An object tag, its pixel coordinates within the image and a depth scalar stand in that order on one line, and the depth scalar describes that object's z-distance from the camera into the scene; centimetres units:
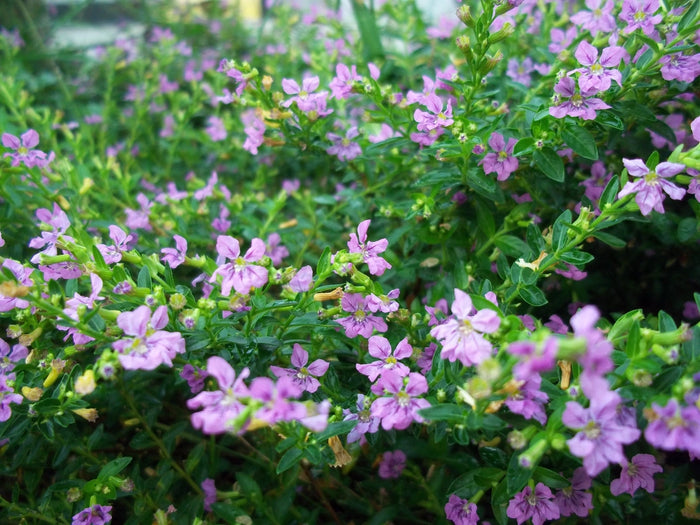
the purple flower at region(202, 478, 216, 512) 16
